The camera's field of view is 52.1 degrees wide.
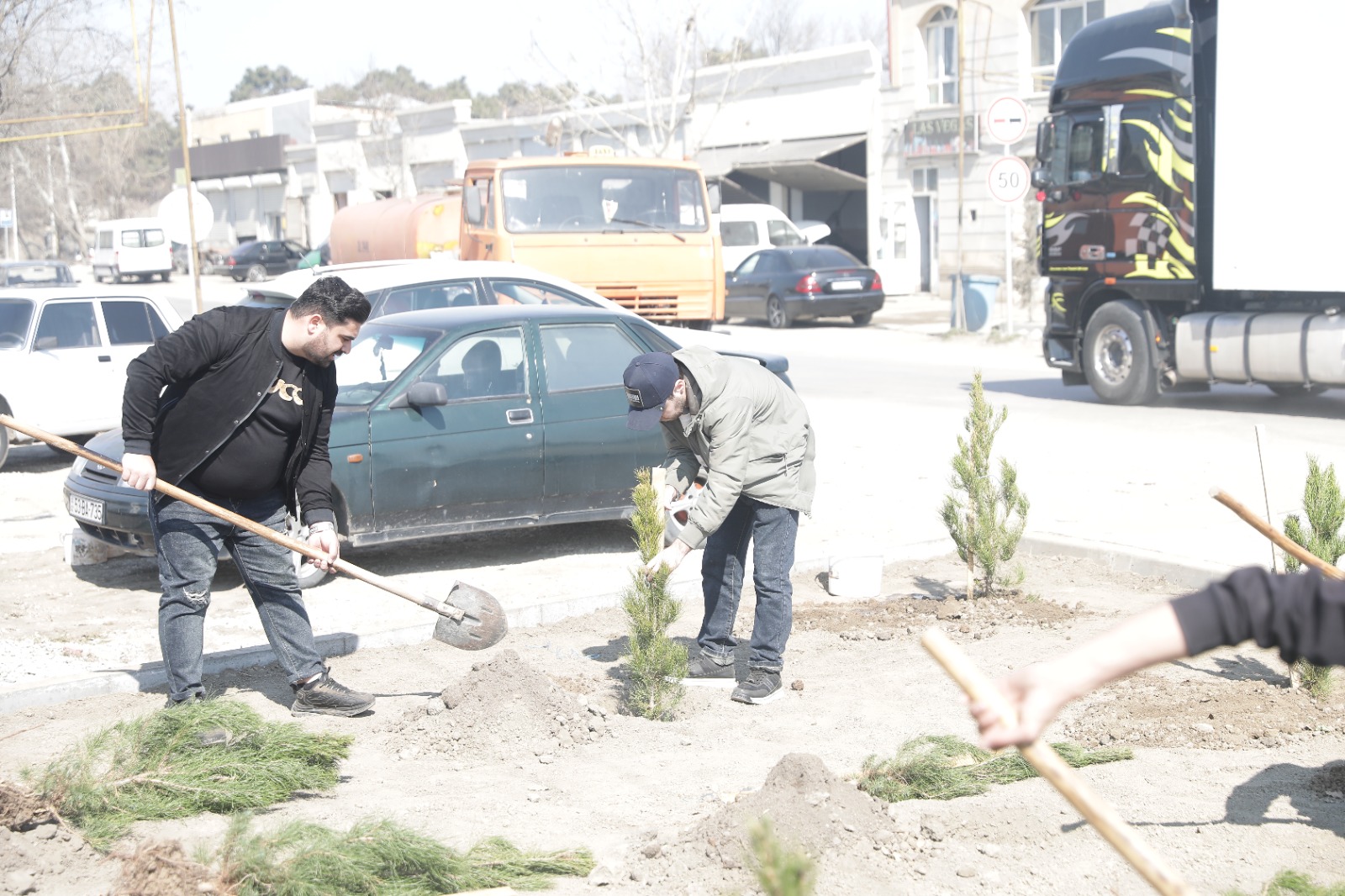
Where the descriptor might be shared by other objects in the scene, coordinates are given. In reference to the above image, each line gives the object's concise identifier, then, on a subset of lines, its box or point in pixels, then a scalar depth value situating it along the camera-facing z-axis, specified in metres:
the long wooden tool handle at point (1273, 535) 4.11
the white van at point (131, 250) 48.19
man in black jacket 5.45
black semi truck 13.75
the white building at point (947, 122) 32.97
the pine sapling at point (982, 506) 7.03
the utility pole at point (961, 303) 25.12
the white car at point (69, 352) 12.87
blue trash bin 24.56
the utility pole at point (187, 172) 20.03
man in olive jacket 5.61
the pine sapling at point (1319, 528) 5.42
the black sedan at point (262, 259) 49.62
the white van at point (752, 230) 30.72
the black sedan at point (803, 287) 26.84
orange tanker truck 16.84
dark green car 8.05
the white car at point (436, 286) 11.21
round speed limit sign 21.00
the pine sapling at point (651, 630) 5.65
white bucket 7.74
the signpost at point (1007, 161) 21.00
